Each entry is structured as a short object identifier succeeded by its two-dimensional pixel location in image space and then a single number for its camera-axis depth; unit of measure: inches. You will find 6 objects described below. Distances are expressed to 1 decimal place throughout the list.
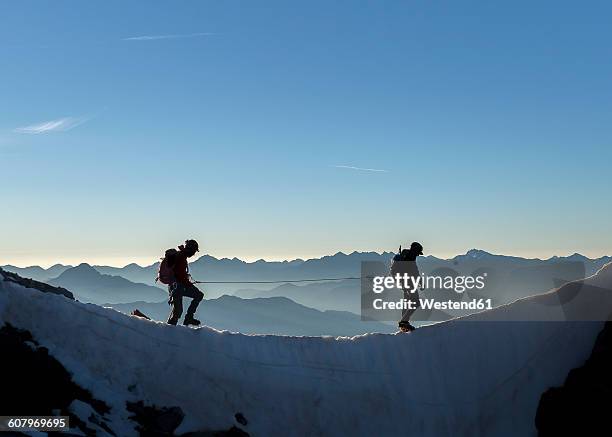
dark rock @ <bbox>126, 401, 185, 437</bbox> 762.8
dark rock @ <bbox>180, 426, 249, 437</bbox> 785.6
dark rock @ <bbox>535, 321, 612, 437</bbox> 861.8
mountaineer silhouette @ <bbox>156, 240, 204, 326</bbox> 951.6
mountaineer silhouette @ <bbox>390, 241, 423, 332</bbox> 1019.6
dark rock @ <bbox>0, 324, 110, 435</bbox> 698.8
